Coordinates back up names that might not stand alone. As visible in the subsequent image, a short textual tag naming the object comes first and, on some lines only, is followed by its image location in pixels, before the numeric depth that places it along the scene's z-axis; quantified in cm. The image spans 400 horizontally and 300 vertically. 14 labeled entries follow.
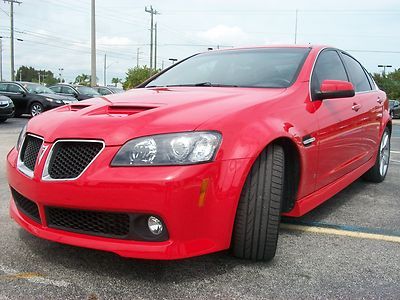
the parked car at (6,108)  1371
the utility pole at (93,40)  2844
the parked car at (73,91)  2008
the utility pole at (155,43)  5408
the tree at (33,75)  11288
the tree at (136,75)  7019
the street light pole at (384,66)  7081
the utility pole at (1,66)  6837
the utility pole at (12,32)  4212
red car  232
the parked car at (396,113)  2975
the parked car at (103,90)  2319
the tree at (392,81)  5803
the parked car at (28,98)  1620
